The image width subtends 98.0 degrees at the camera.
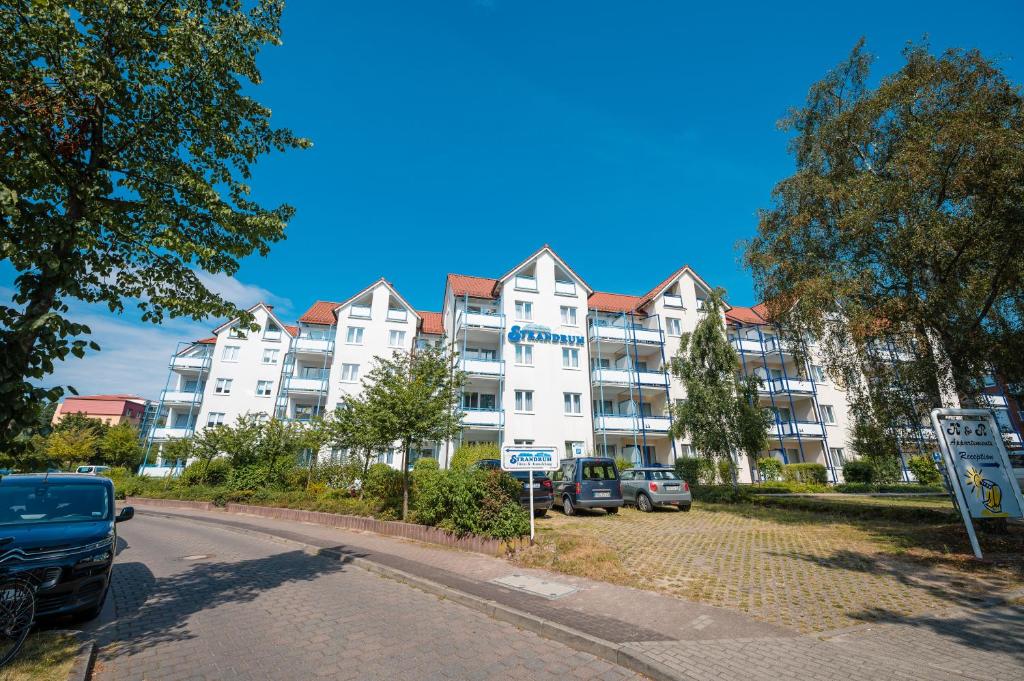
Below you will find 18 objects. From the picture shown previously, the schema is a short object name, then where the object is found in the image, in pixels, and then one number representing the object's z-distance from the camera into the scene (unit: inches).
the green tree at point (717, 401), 804.0
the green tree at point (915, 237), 402.0
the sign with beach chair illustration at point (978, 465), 336.5
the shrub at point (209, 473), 940.0
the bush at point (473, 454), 914.0
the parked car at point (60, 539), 214.4
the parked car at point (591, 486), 582.2
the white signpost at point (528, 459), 404.8
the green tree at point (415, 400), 509.7
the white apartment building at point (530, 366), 1221.7
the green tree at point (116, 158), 180.2
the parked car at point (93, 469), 1372.7
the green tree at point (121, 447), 1583.4
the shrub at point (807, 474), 1162.6
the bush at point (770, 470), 1159.0
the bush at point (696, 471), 1037.2
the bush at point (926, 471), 1066.7
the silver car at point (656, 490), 633.6
